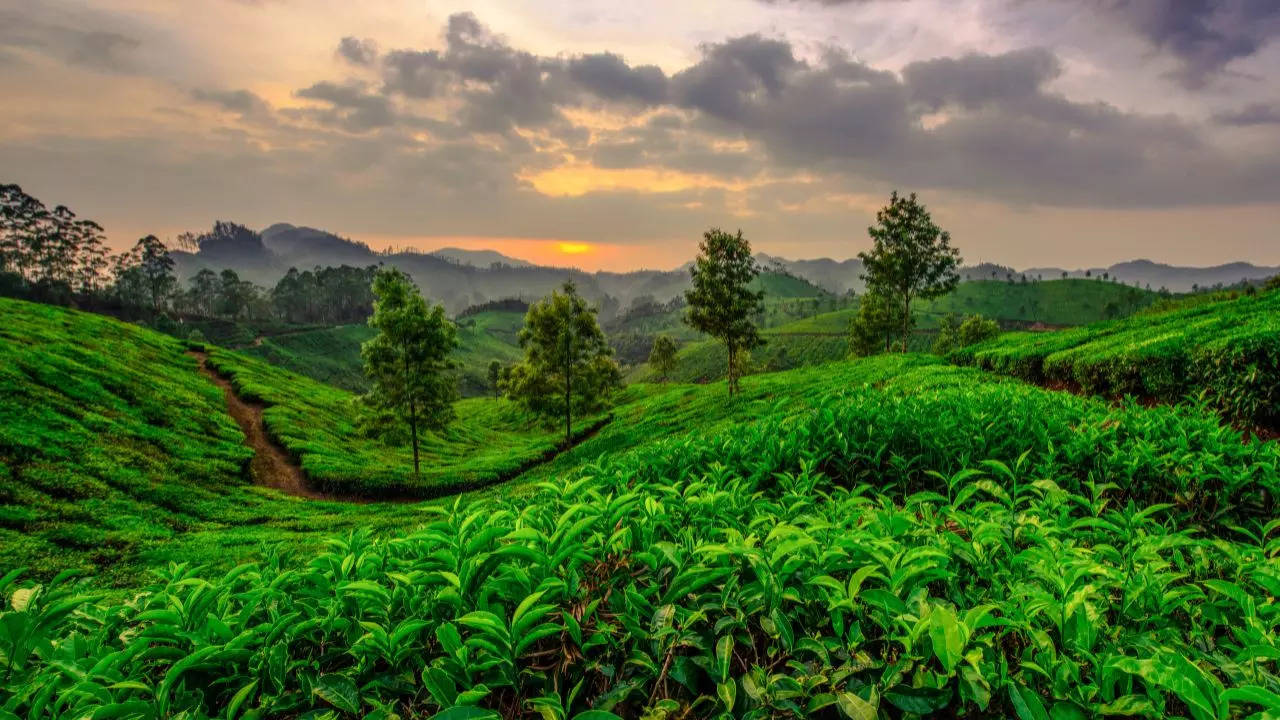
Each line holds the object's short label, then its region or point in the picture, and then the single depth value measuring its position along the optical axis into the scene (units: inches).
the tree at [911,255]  1740.9
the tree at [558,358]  1352.1
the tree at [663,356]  3609.7
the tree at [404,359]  1115.9
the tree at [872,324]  2379.4
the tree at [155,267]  5497.0
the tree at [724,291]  1323.8
